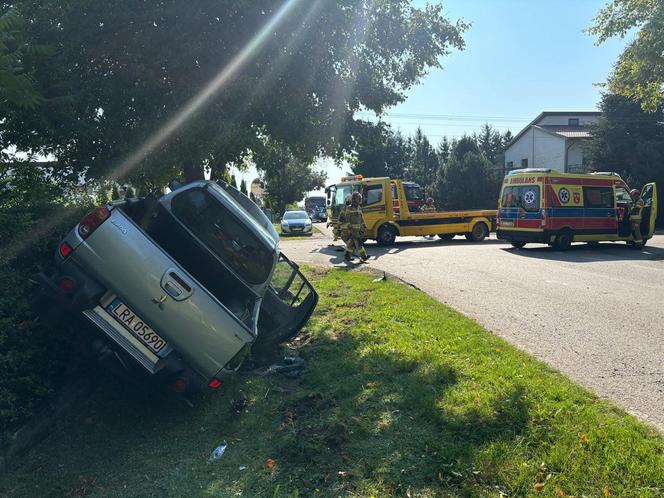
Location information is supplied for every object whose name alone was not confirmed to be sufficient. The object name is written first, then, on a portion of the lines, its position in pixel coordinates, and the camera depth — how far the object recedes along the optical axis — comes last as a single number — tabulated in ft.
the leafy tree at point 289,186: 162.30
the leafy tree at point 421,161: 198.08
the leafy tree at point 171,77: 24.52
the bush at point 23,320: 12.21
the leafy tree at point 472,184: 138.21
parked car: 90.89
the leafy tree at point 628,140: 95.09
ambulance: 51.08
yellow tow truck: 60.54
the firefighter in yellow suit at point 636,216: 54.29
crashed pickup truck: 12.44
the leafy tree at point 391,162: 196.95
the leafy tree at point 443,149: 204.03
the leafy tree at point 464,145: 170.91
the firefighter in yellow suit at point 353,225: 43.73
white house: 127.75
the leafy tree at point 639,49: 46.93
